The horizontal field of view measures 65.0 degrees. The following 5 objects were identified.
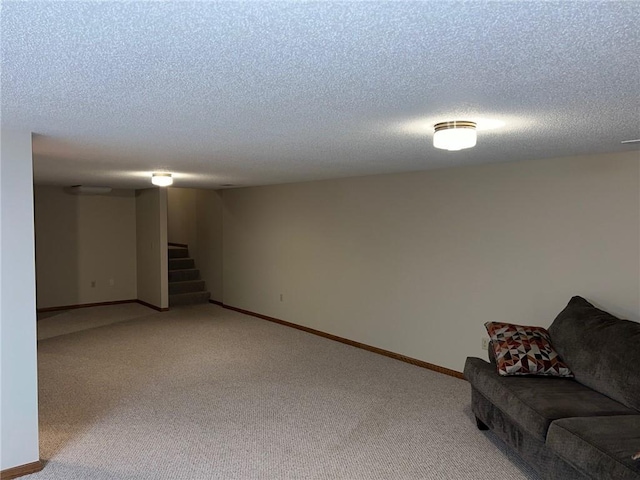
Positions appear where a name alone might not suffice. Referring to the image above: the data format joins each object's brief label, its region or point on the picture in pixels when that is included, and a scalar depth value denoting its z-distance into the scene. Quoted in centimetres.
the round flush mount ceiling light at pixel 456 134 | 271
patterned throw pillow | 353
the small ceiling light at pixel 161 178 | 568
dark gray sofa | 250
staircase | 898
